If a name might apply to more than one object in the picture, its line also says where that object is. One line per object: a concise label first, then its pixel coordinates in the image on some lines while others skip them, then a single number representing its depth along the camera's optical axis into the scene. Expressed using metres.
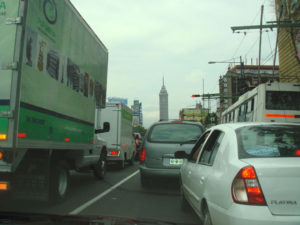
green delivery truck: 4.68
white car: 2.70
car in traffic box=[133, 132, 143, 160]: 20.42
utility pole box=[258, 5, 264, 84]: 18.29
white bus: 13.89
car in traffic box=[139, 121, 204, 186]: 7.85
